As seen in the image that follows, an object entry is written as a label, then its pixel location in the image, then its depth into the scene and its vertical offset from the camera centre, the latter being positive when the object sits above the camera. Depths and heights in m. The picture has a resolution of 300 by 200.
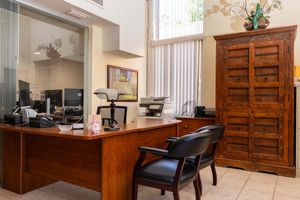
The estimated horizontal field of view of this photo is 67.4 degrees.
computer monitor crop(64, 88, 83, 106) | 3.84 +0.03
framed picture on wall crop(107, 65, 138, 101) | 4.41 +0.39
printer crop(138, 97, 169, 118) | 4.29 -0.12
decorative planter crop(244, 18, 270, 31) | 3.52 +1.21
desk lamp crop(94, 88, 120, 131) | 2.29 +0.04
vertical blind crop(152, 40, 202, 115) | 4.86 +0.64
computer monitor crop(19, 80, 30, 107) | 3.07 +0.08
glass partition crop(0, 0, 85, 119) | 3.00 +0.59
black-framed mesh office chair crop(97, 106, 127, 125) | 3.61 -0.22
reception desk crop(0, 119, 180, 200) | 2.02 -0.59
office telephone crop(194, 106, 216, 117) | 4.24 -0.23
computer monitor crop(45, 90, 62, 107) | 3.57 +0.03
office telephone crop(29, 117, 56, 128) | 2.41 -0.26
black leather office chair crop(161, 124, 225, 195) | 2.43 -0.64
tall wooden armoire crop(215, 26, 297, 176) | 3.25 +0.02
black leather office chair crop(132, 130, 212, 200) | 1.81 -0.64
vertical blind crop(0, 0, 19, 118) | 2.95 +0.62
